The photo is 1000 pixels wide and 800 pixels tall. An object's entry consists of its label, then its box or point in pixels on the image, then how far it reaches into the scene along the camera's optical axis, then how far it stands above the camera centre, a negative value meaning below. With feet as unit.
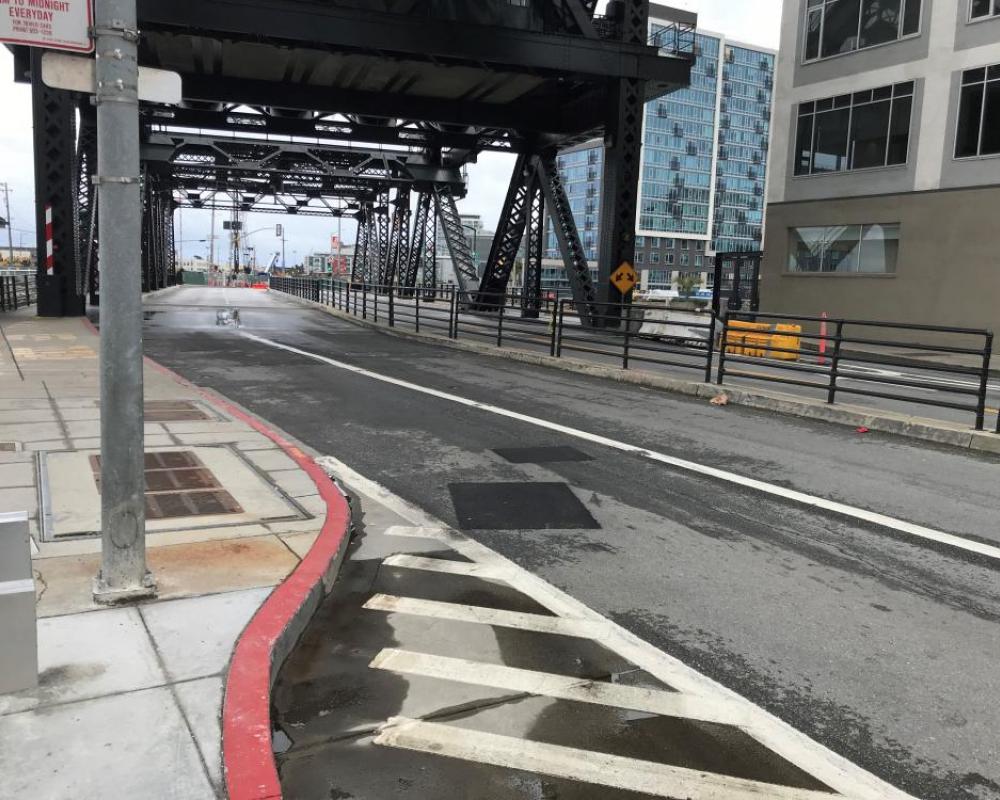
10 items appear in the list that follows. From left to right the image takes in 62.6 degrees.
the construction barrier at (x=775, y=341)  67.31 -3.24
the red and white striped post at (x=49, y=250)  74.49 +1.74
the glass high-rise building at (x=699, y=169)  470.80 +76.38
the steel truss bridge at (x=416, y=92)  64.28 +19.23
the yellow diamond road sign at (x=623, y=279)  74.08 +1.62
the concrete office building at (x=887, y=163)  81.00 +15.85
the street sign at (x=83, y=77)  11.80 +2.88
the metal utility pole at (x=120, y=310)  12.09 -0.57
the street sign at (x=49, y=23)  11.19 +3.39
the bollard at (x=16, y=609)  10.28 -4.23
